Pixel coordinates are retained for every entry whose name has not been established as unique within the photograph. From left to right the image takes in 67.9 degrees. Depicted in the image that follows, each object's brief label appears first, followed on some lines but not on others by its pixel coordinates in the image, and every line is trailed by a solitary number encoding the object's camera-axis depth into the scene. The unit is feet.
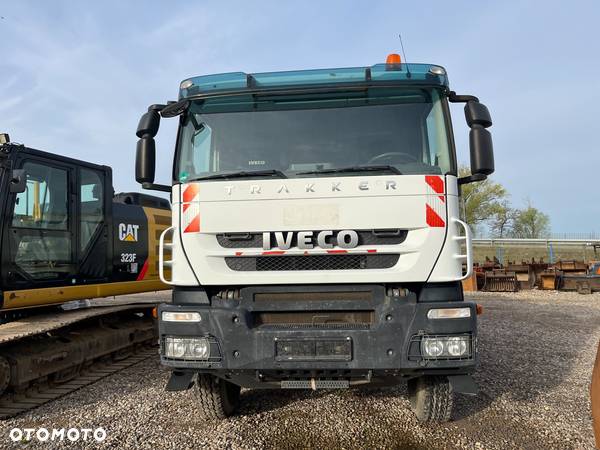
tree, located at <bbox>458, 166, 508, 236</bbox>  128.23
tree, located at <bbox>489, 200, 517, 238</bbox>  134.72
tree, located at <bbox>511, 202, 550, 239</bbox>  144.05
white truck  10.29
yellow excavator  15.56
